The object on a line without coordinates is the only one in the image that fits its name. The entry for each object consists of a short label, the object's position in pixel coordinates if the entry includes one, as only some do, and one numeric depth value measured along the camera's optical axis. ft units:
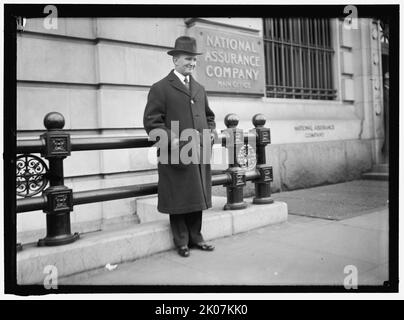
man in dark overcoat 11.38
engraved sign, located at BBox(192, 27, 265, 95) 19.86
